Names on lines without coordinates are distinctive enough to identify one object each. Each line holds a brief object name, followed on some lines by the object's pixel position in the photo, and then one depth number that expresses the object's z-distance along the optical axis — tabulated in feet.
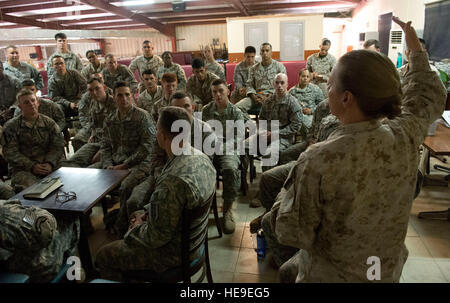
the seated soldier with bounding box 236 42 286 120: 16.80
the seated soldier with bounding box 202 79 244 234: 9.81
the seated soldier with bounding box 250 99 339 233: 8.51
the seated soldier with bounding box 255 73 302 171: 11.97
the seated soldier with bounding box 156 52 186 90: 17.83
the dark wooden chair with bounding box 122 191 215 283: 5.19
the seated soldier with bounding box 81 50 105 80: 19.67
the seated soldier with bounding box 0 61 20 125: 16.62
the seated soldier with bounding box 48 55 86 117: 16.51
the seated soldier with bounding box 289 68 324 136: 15.01
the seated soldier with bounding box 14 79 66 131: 13.47
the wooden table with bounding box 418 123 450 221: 8.07
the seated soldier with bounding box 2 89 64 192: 10.08
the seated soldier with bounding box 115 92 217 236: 8.32
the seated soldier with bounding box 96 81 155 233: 10.14
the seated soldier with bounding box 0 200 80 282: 5.04
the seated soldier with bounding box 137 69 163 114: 14.73
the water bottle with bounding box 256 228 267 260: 7.84
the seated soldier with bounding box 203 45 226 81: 19.20
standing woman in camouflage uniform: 2.92
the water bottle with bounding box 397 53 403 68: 18.12
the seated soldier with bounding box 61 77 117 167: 11.73
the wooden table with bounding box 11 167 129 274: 6.42
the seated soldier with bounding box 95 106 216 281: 5.10
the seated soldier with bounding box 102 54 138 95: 17.78
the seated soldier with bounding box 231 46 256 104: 17.85
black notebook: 6.82
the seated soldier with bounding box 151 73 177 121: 12.81
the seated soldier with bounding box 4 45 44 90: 17.83
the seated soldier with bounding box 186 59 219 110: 15.93
